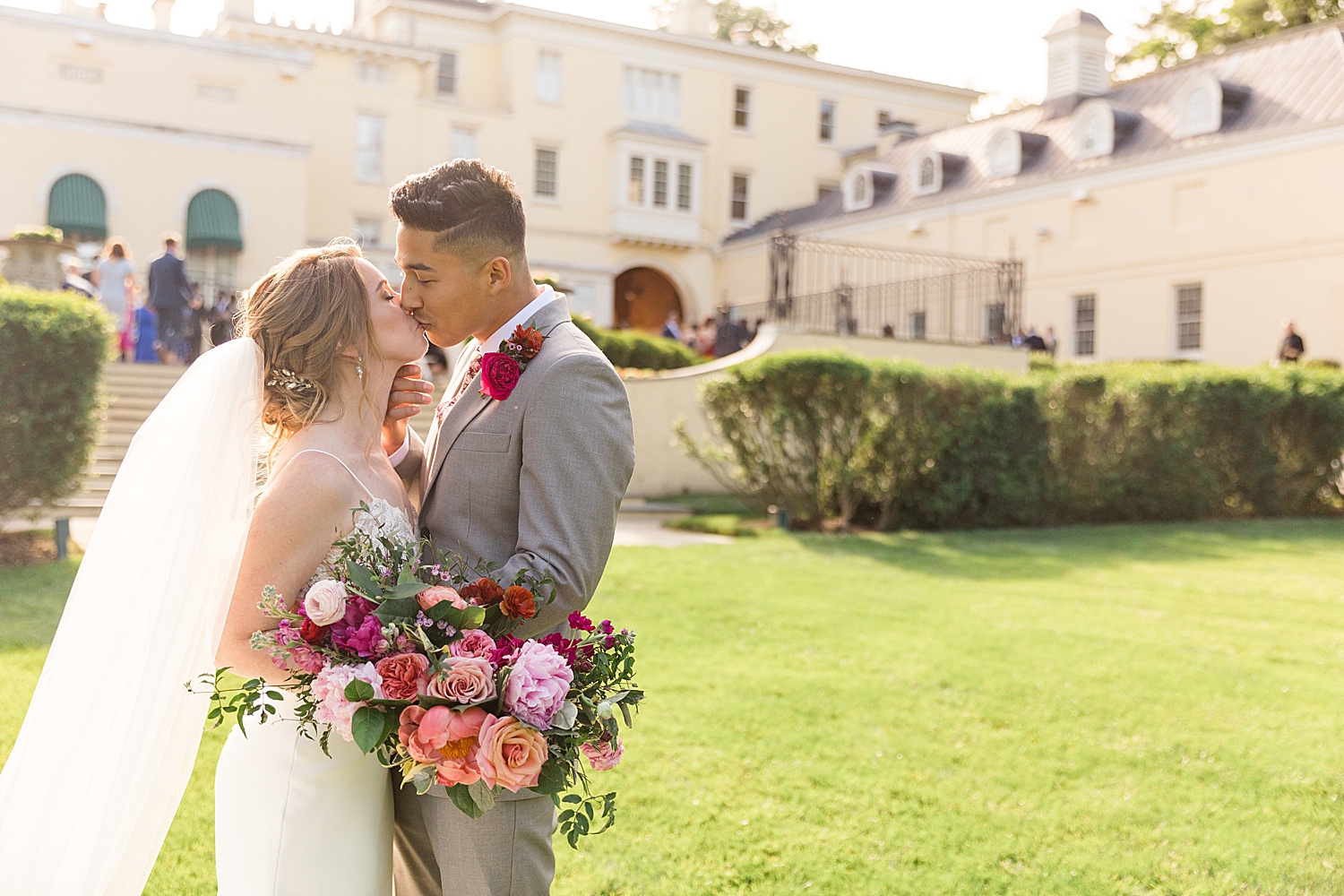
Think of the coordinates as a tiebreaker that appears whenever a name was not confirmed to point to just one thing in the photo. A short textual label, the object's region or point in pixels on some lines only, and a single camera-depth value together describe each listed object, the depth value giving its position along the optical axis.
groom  2.51
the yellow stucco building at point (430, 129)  28.28
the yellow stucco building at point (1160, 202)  25.78
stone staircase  10.98
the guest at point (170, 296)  16.97
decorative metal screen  17.94
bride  2.69
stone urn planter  15.31
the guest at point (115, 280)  16.73
